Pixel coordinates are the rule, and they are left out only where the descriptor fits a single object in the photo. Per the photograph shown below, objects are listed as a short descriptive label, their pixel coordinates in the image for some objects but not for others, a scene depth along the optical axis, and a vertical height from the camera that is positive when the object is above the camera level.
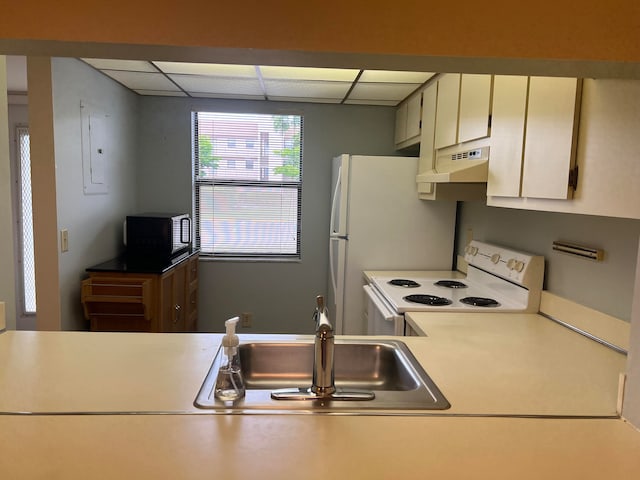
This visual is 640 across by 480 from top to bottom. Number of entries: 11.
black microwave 3.17 -0.31
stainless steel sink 1.53 -0.58
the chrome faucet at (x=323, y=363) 1.23 -0.46
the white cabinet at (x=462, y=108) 2.03 +0.48
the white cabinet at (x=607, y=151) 1.14 +0.15
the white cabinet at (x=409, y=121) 3.23 +0.62
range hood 2.02 +0.18
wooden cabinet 2.78 -0.68
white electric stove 2.08 -0.49
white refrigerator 3.08 -0.19
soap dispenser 1.12 -0.45
